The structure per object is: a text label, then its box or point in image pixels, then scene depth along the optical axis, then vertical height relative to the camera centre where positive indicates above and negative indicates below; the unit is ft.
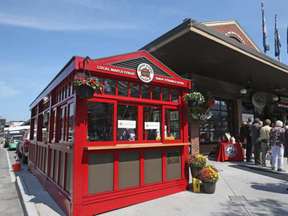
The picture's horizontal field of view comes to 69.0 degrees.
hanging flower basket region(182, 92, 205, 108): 17.71 +2.47
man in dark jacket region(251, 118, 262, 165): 26.99 -1.73
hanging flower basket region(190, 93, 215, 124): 28.32 +2.06
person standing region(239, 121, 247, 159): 30.50 -0.93
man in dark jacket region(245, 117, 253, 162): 29.32 -1.97
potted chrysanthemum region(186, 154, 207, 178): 17.63 -2.93
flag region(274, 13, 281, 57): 53.42 +21.23
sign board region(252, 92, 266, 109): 42.60 +5.86
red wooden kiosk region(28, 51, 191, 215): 13.41 -0.60
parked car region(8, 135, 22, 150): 76.89 -5.29
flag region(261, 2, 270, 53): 50.64 +22.37
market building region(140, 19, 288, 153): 22.15 +8.62
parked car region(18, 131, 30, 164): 37.37 -4.06
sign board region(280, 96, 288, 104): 47.62 +6.61
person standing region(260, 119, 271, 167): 25.72 -1.34
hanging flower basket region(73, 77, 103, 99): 12.57 +2.54
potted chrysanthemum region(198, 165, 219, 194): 16.60 -3.96
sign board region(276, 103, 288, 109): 46.37 +5.11
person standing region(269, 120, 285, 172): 23.02 -1.56
